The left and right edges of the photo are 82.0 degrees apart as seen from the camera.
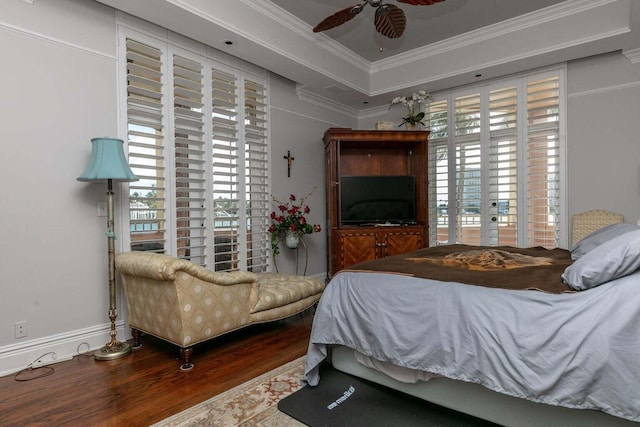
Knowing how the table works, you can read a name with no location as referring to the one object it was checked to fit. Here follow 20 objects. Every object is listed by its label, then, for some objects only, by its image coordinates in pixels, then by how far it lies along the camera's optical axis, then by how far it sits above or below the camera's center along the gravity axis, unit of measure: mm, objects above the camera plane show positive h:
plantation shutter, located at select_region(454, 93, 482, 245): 4859 +503
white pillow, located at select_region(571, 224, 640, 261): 2479 -225
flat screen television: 5020 +106
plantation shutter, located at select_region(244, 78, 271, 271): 4301 +392
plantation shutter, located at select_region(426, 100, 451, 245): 5160 +482
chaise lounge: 2582 -715
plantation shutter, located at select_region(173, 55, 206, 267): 3578 +475
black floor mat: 1917 -1119
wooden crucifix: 4823 +622
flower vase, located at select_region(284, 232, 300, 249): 4516 -396
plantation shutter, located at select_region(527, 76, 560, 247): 4340 +551
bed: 1465 -610
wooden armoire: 4816 -192
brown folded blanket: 1885 -380
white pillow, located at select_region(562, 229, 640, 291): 1554 -253
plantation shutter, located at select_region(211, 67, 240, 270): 3924 +436
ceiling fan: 2760 +1491
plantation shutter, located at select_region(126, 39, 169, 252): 3258 +559
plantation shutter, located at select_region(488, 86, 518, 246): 4578 +500
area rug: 1941 -1134
